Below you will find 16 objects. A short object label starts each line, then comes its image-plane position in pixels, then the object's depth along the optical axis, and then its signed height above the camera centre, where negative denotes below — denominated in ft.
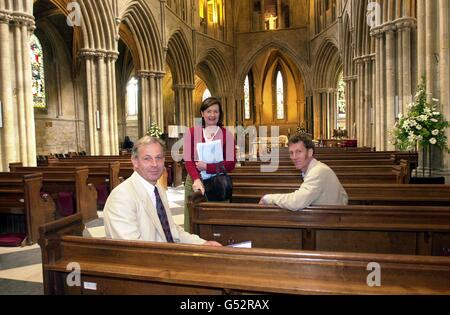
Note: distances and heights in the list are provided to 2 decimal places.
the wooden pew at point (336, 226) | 10.15 -2.35
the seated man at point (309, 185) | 10.21 -1.20
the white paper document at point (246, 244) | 8.23 -2.20
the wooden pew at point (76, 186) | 22.84 -2.37
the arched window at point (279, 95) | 96.99 +12.45
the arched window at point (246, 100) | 96.32 +11.25
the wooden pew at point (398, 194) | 13.73 -2.04
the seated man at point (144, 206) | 7.58 -1.25
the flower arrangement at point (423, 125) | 22.03 +0.86
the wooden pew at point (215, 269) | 5.93 -2.18
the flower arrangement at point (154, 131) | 51.98 +2.13
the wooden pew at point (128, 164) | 29.71 -1.66
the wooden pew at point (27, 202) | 18.86 -2.72
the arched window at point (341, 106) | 87.15 +8.52
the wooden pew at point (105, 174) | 26.05 -1.90
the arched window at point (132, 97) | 83.25 +11.03
